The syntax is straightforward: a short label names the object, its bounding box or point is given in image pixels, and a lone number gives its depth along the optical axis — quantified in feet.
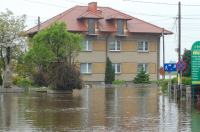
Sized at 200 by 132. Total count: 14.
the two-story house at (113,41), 237.66
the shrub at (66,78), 146.41
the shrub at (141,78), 235.71
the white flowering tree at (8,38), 166.61
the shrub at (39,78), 167.83
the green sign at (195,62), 103.30
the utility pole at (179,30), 155.02
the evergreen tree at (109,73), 236.02
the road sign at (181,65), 120.16
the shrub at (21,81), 179.52
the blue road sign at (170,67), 129.96
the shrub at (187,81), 120.98
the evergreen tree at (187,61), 136.28
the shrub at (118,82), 232.37
